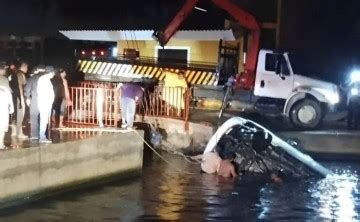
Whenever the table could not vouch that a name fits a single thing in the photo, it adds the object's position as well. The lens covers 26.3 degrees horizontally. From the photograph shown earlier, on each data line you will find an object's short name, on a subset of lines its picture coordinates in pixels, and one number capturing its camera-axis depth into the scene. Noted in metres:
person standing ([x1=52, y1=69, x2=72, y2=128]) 18.87
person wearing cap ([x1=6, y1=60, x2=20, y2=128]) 17.81
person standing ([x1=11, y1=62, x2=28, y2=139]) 17.11
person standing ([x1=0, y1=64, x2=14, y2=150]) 15.20
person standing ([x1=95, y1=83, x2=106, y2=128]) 19.02
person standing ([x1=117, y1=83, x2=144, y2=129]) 19.66
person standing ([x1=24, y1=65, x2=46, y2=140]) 16.34
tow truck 23.52
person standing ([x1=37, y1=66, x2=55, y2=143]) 16.27
